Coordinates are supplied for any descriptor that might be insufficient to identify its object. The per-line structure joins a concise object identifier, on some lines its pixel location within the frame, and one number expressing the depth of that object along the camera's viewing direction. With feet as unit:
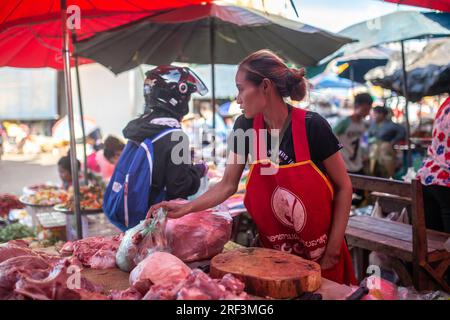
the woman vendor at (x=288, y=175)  7.30
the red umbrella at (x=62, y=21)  9.91
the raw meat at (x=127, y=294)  5.39
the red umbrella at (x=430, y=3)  10.89
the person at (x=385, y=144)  28.30
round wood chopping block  5.38
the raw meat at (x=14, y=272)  5.80
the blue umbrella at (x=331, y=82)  53.62
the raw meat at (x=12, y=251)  6.82
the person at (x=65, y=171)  20.24
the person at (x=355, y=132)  23.17
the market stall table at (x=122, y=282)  5.59
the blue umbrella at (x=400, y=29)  20.86
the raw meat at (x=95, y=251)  7.13
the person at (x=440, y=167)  11.53
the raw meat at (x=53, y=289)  5.24
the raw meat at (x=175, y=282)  5.07
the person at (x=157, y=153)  9.58
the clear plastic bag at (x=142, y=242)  6.65
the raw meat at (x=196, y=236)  6.95
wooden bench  10.41
